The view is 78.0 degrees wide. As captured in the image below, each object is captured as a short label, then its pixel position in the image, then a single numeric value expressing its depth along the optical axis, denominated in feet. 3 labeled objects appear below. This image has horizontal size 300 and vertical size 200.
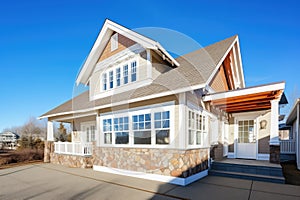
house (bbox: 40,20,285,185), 20.33
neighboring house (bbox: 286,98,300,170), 29.75
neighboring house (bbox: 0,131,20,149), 125.47
